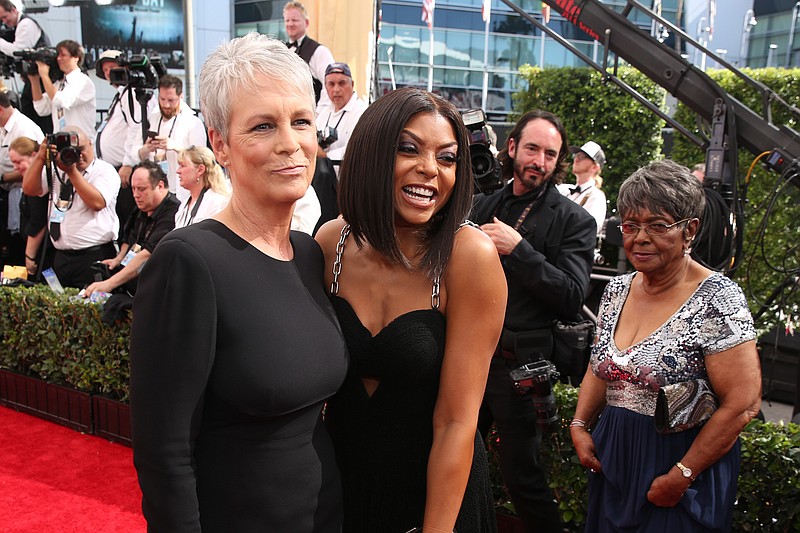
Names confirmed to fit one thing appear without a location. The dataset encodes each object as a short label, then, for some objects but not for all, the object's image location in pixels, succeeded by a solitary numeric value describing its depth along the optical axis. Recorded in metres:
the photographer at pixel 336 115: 5.33
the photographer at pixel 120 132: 7.55
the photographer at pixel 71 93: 8.06
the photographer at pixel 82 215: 6.14
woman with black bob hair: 1.67
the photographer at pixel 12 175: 8.05
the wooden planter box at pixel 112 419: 4.75
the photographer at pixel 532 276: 3.00
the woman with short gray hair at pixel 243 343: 1.39
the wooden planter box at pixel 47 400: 4.99
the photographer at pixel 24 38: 9.38
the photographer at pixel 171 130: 6.80
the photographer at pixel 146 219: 5.49
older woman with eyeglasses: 2.18
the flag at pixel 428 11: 14.90
